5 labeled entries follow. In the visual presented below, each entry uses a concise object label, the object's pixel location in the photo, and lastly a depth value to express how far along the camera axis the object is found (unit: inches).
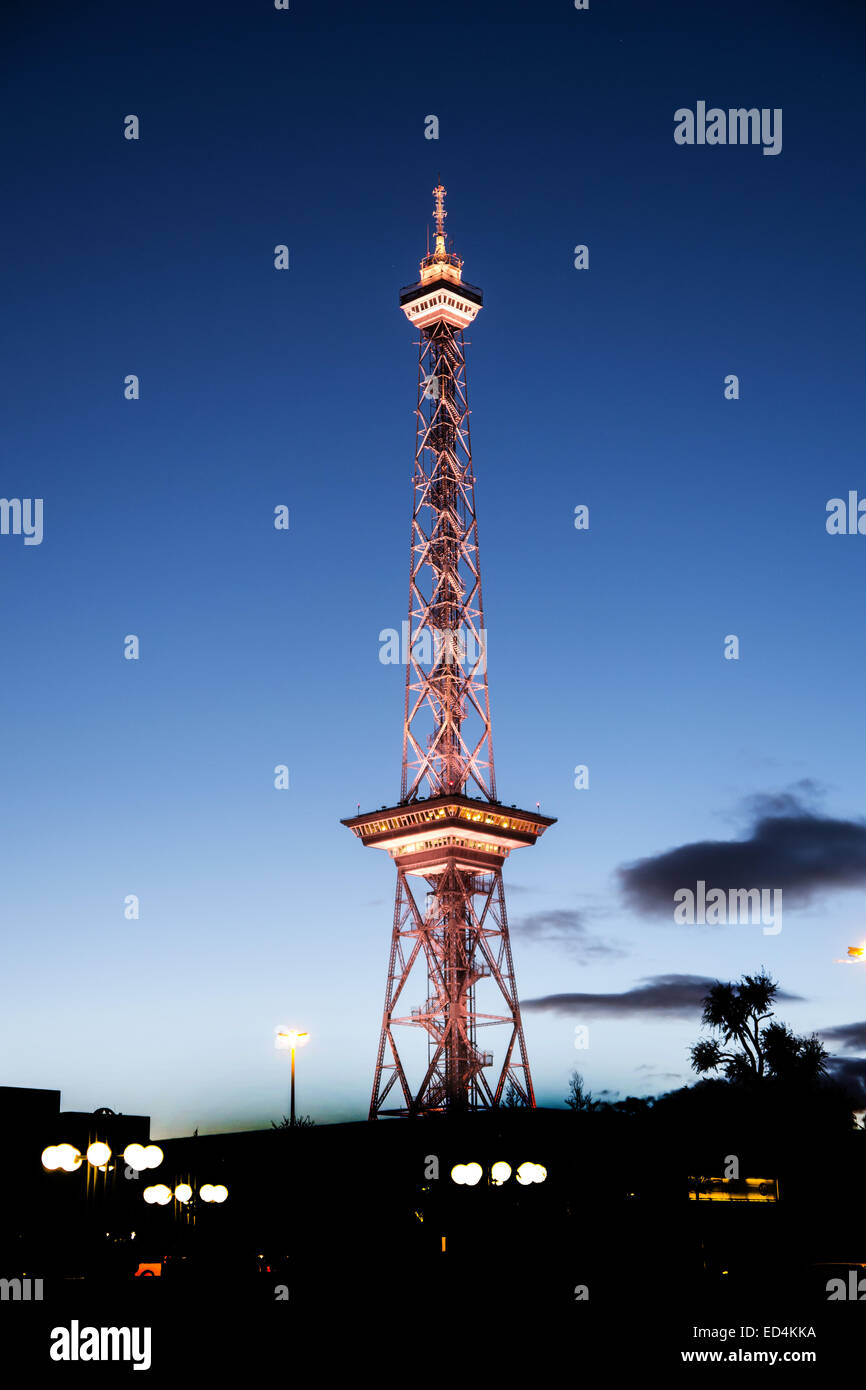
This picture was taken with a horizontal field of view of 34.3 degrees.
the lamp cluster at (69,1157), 1119.0
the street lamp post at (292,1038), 1923.0
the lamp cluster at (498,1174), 1470.2
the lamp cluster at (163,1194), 1386.6
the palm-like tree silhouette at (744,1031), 3287.4
